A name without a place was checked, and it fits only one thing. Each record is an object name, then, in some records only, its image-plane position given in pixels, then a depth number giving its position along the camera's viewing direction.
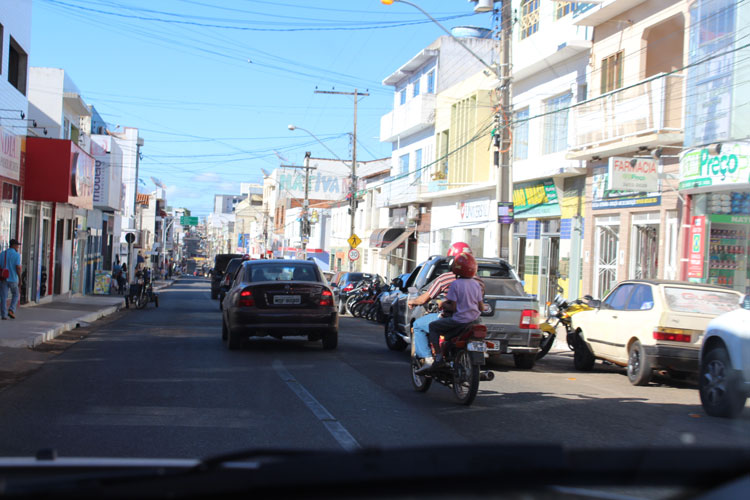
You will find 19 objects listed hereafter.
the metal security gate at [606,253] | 21.55
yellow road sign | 38.22
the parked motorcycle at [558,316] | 13.98
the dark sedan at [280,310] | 13.32
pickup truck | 12.27
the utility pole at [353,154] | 40.38
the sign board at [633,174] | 18.62
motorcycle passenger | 8.86
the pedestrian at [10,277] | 17.97
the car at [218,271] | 36.20
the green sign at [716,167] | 15.51
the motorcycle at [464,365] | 8.47
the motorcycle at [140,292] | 29.05
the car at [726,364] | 8.27
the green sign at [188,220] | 97.06
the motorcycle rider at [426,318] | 9.43
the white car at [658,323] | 10.61
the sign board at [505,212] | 19.03
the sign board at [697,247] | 17.27
